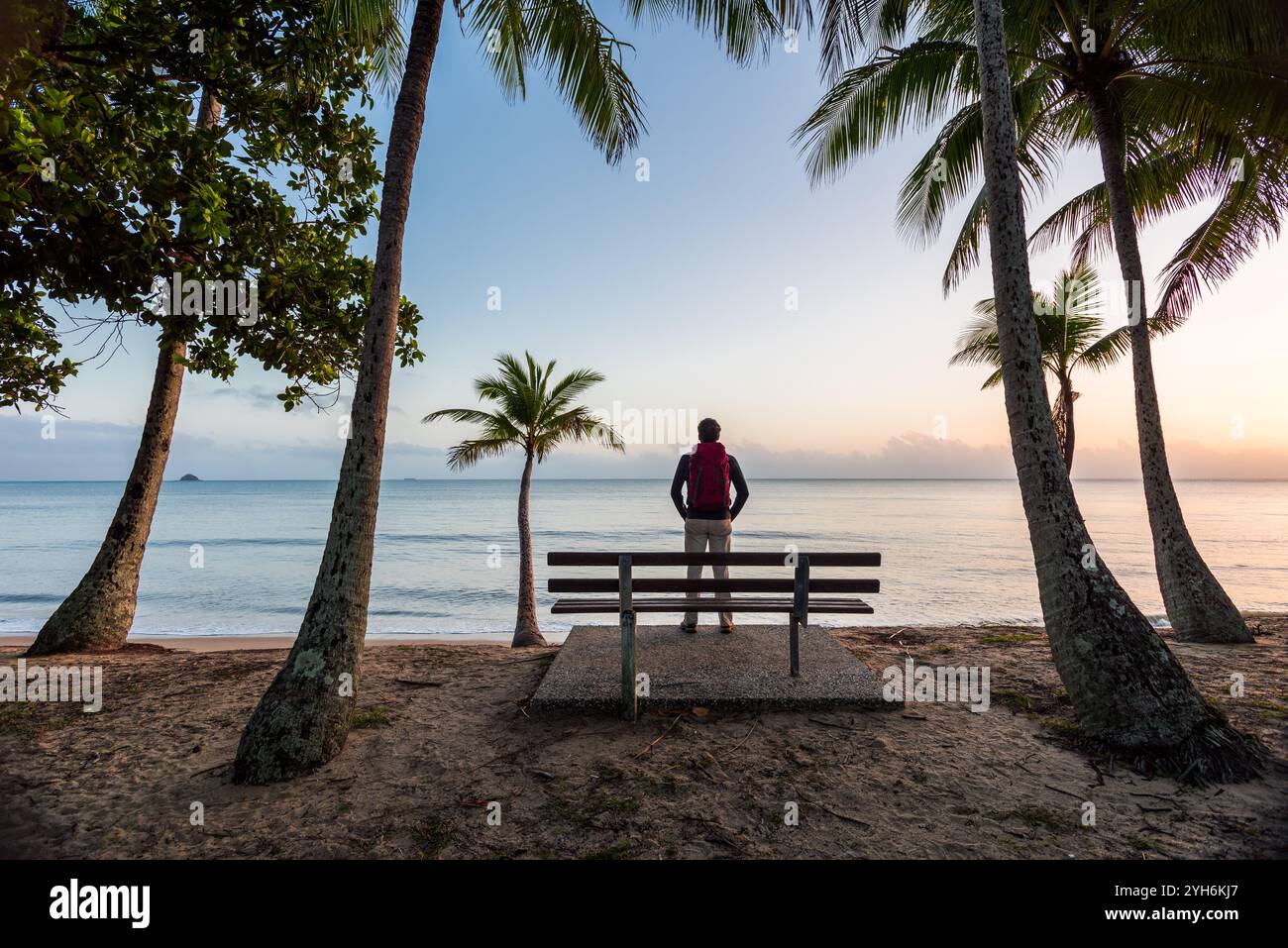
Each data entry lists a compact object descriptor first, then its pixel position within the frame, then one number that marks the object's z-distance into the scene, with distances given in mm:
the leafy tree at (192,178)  3879
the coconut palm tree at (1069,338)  10328
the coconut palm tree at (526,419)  12844
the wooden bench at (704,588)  4488
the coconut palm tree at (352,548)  3611
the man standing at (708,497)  6195
